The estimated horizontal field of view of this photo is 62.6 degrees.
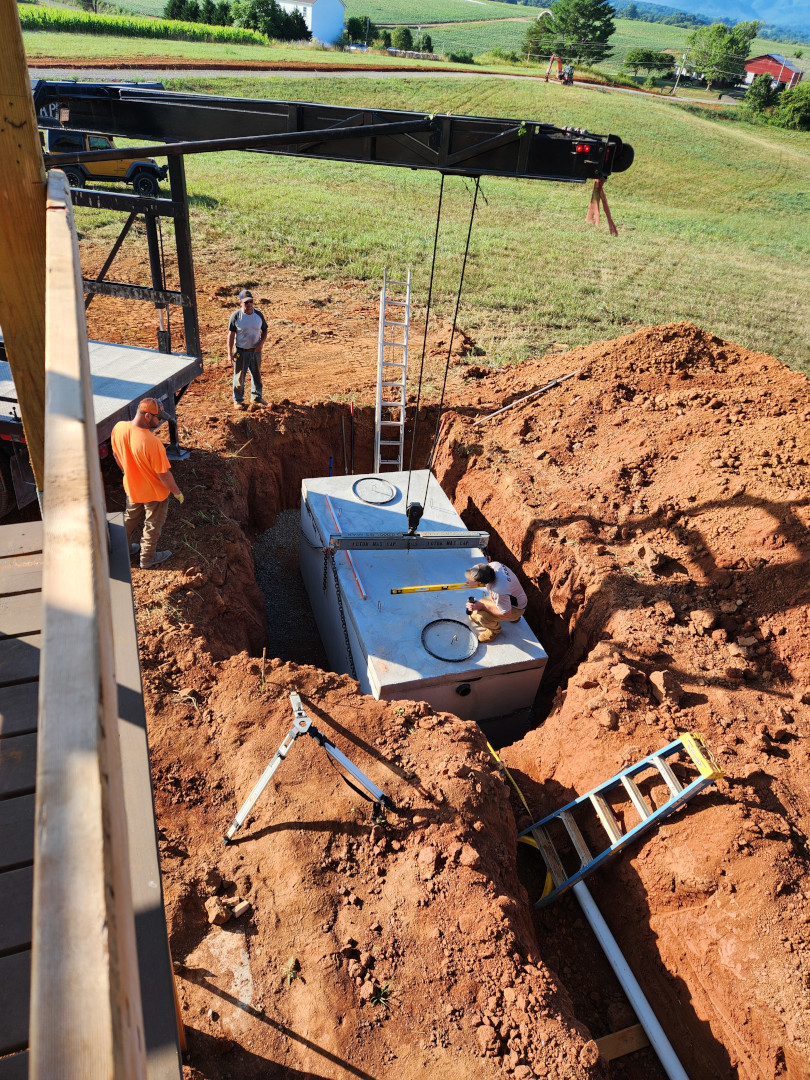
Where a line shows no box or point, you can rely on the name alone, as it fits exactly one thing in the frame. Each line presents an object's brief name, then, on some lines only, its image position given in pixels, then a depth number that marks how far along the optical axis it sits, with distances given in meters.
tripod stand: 4.93
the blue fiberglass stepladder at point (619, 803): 5.48
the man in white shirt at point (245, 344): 9.97
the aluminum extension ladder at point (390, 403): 10.05
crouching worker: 7.27
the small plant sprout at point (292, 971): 4.36
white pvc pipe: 4.95
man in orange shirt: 6.59
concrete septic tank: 7.09
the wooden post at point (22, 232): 2.37
